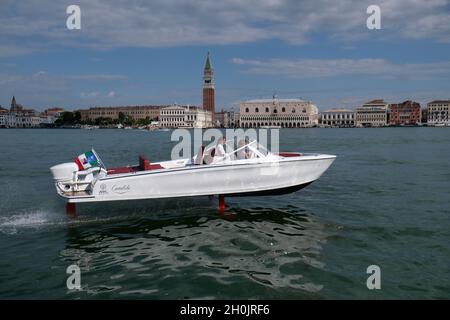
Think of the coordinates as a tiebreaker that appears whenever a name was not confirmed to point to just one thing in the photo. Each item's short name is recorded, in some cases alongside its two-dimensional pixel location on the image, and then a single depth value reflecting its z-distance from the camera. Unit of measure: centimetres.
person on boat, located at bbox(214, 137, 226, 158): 1084
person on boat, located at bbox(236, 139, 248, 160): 1073
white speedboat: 970
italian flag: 1034
